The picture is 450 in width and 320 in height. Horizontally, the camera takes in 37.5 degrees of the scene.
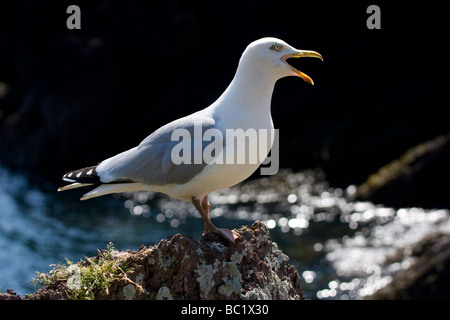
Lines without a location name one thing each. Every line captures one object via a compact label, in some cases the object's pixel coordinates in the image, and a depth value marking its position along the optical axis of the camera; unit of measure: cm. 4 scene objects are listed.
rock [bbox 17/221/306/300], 440
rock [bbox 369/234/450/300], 950
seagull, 516
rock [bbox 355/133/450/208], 1466
